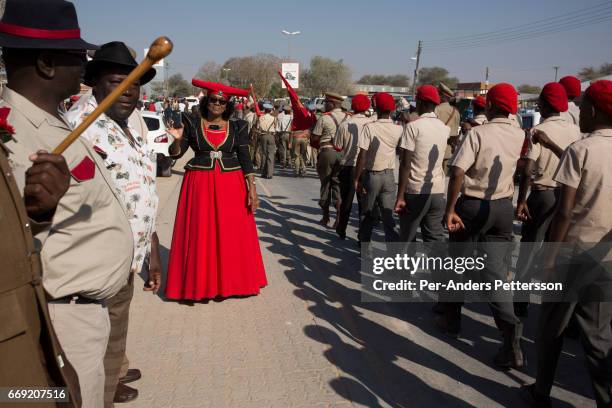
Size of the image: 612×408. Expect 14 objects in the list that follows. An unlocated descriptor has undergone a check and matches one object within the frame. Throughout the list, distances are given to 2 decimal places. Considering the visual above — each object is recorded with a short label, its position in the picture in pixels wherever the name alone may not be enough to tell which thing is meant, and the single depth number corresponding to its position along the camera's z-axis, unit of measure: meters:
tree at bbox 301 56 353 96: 82.00
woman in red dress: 5.21
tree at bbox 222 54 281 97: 54.81
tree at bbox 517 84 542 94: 69.74
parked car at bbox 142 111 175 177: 14.27
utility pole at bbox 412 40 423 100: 47.31
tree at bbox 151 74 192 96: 65.18
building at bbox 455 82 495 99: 40.44
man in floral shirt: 2.97
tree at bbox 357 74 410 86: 111.25
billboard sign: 19.47
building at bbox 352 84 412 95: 81.79
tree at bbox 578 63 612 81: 43.12
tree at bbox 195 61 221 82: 53.66
